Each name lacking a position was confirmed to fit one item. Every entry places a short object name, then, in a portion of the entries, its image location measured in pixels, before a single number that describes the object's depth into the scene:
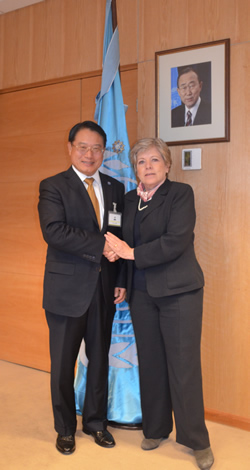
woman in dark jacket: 2.09
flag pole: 2.51
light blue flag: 2.51
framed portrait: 2.50
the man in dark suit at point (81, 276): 2.14
